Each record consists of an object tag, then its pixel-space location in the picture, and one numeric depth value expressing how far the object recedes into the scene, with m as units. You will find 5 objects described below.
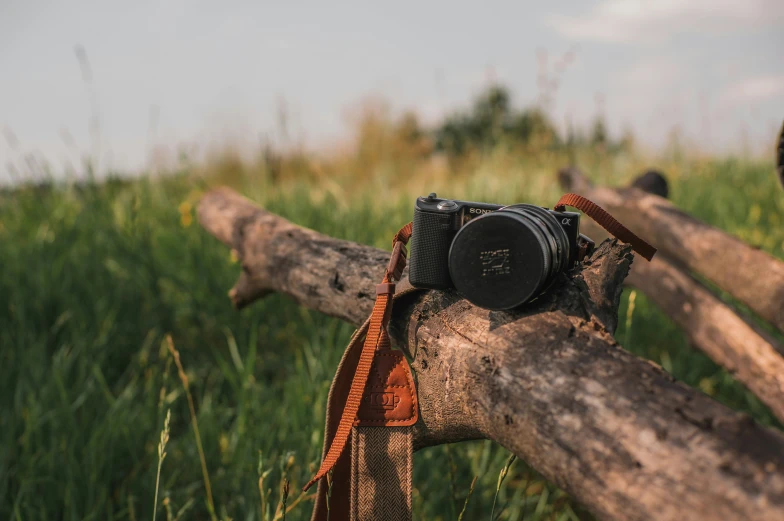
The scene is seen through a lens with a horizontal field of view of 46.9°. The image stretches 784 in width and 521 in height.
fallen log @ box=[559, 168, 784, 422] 0.88
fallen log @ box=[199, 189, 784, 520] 0.41
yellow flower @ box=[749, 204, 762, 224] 3.68
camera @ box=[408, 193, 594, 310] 0.49
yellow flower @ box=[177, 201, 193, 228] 1.38
